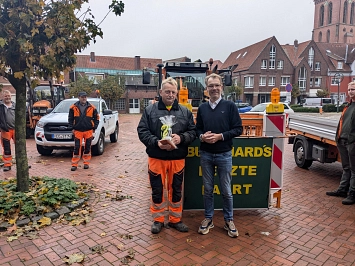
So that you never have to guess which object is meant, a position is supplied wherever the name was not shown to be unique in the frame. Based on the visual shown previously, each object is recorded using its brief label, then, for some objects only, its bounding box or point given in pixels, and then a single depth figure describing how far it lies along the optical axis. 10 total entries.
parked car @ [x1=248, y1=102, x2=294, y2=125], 20.02
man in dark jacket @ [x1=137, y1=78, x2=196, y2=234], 3.82
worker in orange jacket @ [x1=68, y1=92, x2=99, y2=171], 7.14
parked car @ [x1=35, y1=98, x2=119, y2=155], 8.58
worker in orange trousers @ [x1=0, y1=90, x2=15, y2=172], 6.84
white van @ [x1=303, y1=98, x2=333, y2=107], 39.92
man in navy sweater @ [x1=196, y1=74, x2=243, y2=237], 3.73
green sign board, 4.32
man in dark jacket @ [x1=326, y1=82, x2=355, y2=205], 4.92
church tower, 72.56
